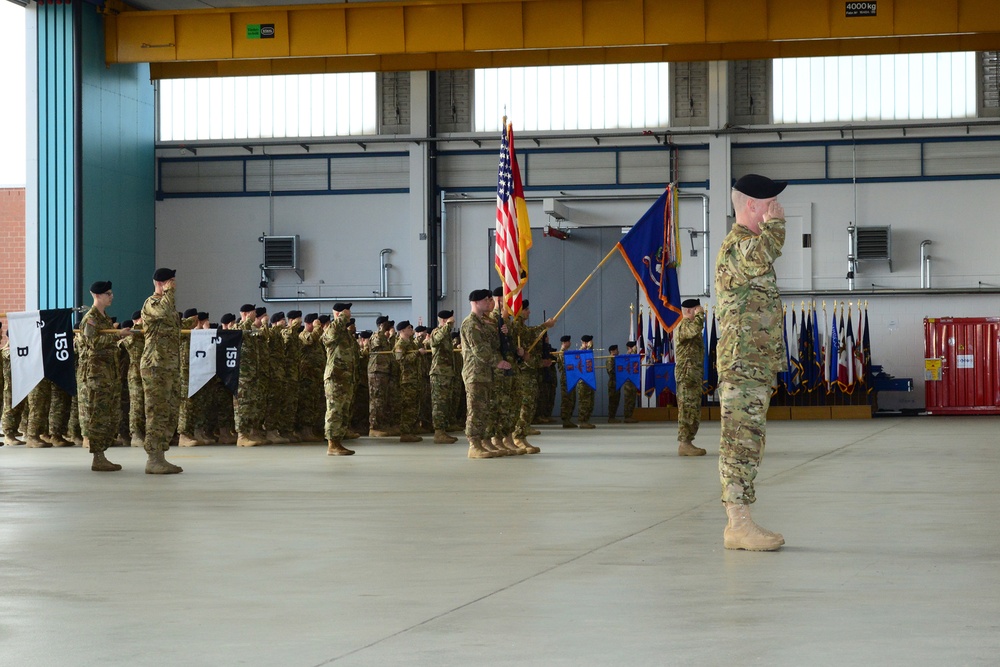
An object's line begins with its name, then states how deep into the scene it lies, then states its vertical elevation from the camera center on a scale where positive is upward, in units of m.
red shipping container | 26.75 -1.20
